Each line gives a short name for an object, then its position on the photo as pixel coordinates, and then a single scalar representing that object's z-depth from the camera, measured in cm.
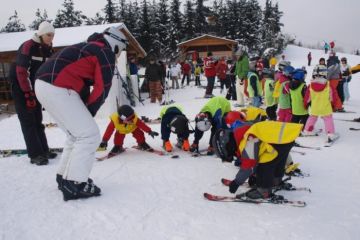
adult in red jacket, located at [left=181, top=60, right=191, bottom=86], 1980
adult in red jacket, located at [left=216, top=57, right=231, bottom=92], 1468
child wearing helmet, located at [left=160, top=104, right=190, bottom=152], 558
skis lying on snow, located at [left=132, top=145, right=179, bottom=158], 553
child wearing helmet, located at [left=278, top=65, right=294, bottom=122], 731
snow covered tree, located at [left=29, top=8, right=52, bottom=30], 5262
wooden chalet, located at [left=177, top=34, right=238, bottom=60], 3444
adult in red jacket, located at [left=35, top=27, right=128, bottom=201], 338
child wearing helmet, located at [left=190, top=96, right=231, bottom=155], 531
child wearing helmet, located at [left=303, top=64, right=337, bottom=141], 675
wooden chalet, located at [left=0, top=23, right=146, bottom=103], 1323
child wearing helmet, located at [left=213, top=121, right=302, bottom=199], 344
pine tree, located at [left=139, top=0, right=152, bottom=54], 4262
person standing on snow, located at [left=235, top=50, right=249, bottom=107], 1101
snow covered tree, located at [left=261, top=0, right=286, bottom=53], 4409
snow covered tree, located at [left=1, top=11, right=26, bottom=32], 4800
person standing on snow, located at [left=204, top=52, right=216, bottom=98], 1347
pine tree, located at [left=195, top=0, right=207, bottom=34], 4785
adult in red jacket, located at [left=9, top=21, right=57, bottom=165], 473
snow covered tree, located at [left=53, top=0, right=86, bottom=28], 4762
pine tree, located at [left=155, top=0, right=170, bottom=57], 4416
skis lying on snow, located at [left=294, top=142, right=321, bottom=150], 607
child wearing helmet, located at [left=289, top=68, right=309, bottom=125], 691
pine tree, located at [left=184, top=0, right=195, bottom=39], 4597
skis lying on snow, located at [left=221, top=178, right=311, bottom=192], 388
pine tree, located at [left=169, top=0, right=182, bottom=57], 4462
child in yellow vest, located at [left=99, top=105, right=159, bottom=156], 534
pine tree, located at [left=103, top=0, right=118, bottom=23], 4603
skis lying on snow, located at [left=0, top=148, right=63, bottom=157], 564
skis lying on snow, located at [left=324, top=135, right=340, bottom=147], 632
